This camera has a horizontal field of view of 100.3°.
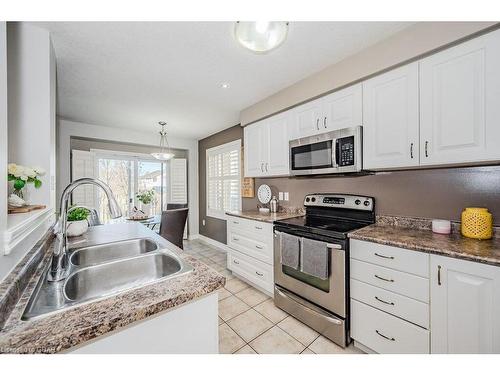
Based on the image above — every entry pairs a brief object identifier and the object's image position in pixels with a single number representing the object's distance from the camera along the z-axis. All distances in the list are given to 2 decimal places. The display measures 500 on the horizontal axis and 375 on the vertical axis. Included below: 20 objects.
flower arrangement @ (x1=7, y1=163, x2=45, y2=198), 1.11
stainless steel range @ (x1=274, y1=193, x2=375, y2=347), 1.65
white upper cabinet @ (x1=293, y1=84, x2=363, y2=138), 1.93
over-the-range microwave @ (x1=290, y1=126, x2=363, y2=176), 1.89
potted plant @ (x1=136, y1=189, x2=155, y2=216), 4.62
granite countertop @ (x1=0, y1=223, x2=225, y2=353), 0.53
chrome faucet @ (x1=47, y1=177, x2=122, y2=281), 0.91
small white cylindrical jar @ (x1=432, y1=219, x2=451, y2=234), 1.55
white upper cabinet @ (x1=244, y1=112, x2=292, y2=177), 2.60
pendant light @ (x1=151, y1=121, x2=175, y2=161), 3.74
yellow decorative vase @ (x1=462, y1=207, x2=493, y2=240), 1.38
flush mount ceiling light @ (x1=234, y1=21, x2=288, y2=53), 1.02
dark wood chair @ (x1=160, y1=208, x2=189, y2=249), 2.91
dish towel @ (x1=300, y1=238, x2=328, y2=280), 1.71
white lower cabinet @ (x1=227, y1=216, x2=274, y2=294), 2.36
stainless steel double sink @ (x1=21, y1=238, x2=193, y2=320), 0.75
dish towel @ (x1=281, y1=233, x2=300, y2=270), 1.93
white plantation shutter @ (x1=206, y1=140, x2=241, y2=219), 4.03
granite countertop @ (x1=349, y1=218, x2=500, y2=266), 1.16
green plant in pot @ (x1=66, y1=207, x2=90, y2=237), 1.63
